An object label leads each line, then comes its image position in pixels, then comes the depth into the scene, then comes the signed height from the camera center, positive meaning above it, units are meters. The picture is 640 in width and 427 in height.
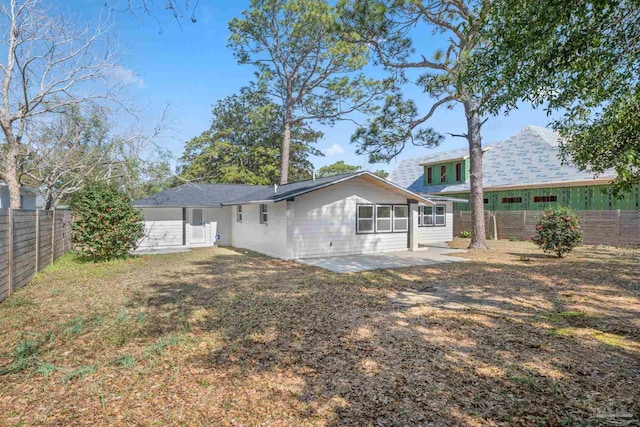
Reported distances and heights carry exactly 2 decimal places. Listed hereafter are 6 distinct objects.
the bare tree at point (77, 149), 13.88 +3.14
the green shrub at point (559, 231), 11.92 -0.42
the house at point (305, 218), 13.04 +0.06
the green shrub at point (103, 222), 11.42 -0.06
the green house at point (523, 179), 16.97 +2.40
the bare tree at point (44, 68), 11.38 +5.35
